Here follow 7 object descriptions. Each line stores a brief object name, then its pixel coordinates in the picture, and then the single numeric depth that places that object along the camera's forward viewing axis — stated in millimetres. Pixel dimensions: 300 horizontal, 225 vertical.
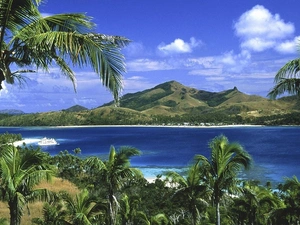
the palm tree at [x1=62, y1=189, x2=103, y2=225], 16267
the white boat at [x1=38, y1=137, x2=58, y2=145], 142875
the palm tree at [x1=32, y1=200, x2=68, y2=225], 22656
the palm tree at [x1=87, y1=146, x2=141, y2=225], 16797
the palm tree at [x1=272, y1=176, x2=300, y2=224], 17188
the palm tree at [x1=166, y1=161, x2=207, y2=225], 15662
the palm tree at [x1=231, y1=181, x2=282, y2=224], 19717
